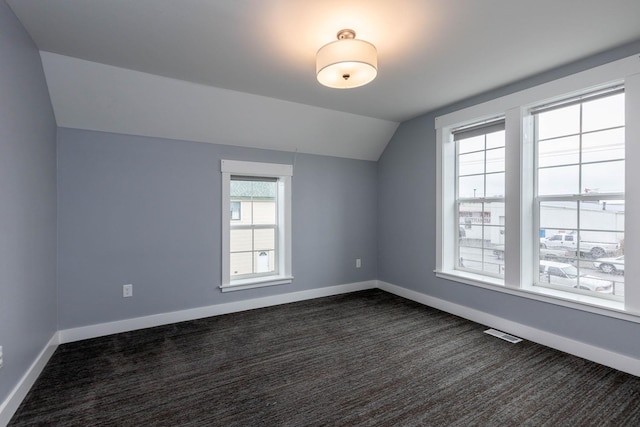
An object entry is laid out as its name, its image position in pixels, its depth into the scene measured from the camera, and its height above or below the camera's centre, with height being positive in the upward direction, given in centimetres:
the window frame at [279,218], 362 -9
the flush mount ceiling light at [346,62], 191 +98
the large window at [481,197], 325 +18
